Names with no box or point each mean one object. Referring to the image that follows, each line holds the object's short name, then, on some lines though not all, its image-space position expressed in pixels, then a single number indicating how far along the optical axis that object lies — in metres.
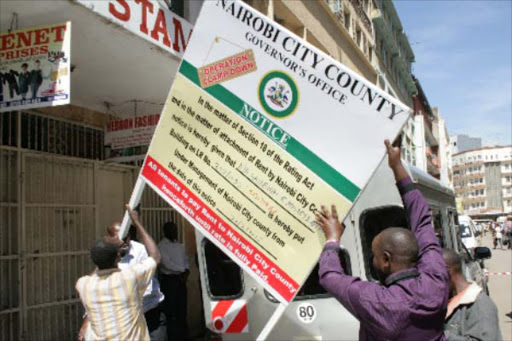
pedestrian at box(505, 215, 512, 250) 28.33
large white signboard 2.77
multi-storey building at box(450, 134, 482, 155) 156.88
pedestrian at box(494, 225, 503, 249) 33.78
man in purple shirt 2.18
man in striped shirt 3.24
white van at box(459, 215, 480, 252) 14.57
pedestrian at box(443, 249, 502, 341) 2.90
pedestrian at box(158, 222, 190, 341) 7.61
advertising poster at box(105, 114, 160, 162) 7.21
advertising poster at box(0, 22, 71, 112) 4.52
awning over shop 4.81
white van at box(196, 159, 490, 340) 4.21
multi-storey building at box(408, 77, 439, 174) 39.94
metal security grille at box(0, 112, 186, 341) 6.07
